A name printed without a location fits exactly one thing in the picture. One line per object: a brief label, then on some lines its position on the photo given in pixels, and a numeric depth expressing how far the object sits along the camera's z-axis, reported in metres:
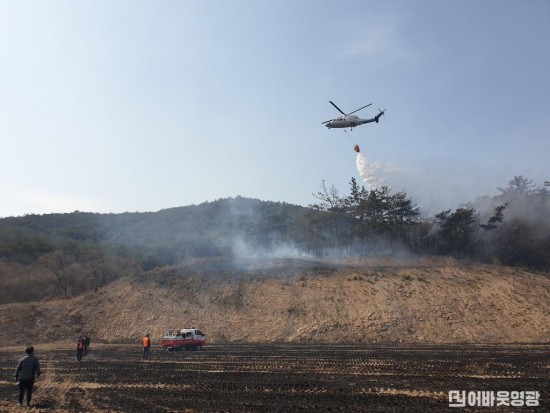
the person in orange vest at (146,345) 30.86
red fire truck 37.22
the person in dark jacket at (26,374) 15.49
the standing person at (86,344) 31.27
